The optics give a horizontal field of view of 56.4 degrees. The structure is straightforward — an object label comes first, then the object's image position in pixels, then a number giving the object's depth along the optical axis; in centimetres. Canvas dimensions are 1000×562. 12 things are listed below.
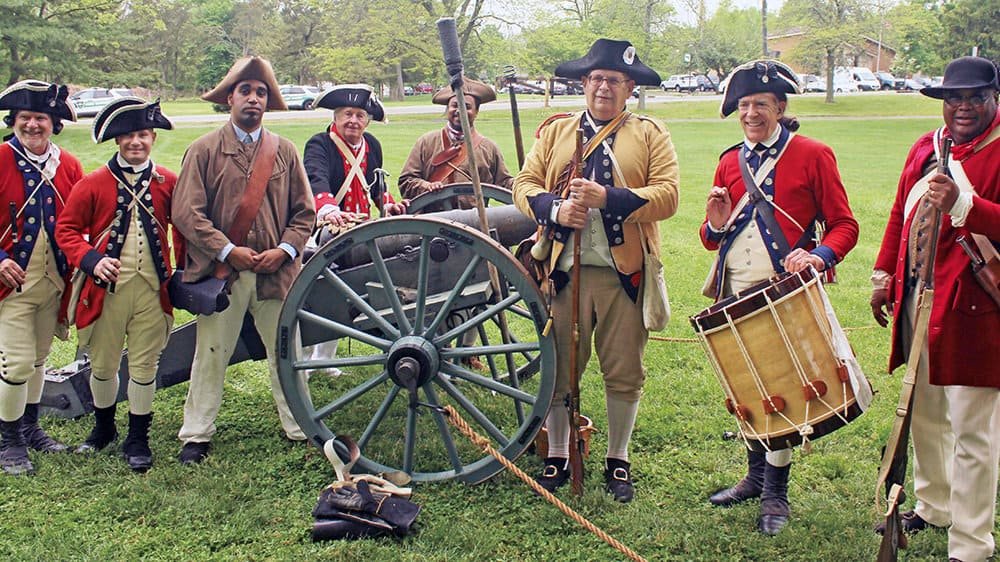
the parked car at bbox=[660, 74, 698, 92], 5045
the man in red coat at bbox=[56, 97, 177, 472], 409
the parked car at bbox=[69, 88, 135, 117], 2854
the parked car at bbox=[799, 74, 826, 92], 4819
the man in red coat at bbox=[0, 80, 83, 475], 418
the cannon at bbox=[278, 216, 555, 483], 374
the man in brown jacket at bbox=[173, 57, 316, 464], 414
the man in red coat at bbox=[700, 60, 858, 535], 351
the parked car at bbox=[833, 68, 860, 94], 4978
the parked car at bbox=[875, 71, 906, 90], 5275
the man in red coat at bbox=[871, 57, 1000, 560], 308
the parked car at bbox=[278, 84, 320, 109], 3403
